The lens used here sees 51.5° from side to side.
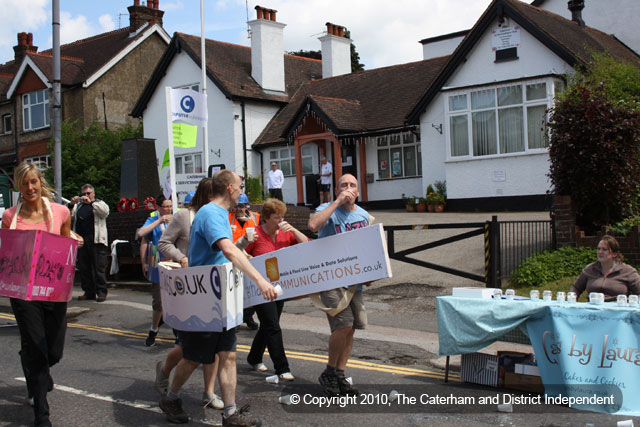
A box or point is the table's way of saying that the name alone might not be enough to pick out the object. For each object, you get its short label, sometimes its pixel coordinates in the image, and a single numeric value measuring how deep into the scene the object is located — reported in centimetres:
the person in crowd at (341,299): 579
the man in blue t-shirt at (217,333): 488
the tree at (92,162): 2628
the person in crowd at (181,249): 534
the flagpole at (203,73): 1617
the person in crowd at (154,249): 821
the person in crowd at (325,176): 2338
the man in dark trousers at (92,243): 1259
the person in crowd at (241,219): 752
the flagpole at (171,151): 949
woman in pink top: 504
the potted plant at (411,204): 2244
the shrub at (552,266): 1097
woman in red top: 640
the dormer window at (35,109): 3475
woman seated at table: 687
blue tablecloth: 530
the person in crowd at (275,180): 2247
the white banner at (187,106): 1088
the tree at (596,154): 1142
